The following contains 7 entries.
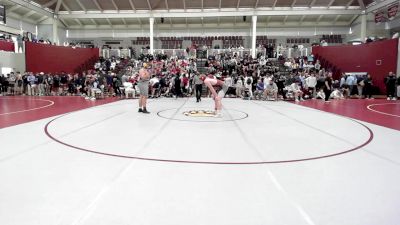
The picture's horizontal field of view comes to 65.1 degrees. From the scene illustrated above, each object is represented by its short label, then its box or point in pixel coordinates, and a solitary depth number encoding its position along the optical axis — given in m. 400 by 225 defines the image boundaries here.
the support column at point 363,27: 26.73
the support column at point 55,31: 28.49
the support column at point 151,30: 28.14
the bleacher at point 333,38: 32.53
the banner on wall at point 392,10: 22.44
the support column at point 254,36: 26.05
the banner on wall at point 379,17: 24.44
